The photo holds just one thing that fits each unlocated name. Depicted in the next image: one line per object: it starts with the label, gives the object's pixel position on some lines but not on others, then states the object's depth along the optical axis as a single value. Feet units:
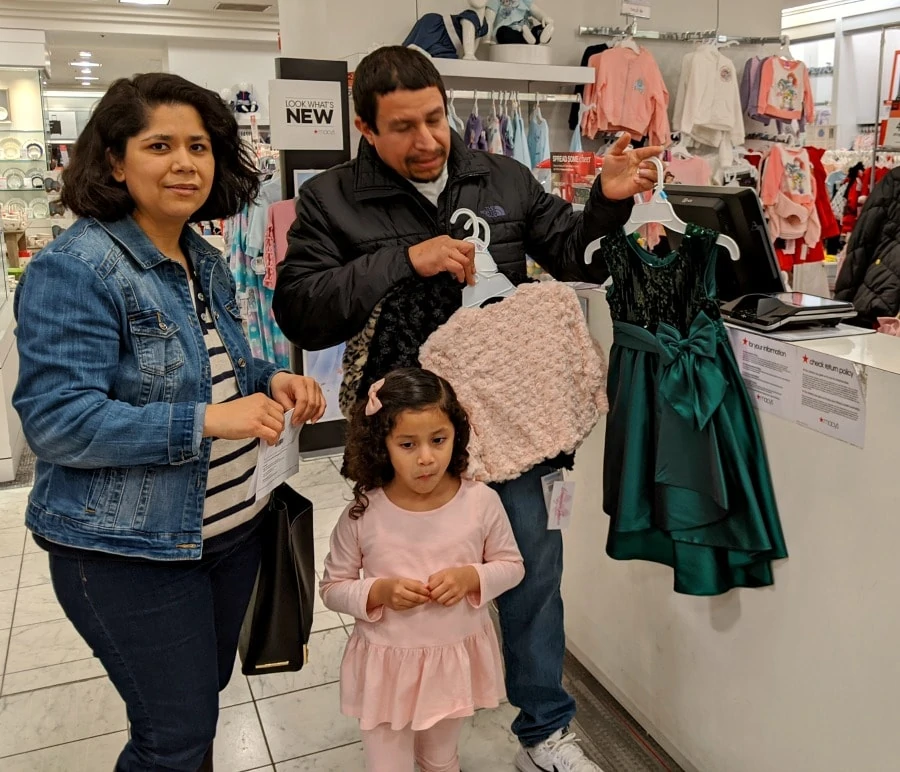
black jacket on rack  10.78
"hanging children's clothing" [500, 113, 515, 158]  14.94
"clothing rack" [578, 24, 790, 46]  16.51
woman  4.14
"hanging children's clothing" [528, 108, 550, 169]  15.26
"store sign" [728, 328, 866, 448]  5.09
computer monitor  6.24
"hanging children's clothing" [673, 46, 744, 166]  16.69
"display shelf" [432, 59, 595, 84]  13.94
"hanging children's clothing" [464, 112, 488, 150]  14.69
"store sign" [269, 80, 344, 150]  13.15
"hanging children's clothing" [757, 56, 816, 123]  17.37
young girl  5.51
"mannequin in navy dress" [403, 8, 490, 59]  13.97
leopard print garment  5.80
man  5.51
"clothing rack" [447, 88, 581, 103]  14.39
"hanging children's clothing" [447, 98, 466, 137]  13.68
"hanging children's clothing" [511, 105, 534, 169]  14.96
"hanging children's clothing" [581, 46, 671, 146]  15.67
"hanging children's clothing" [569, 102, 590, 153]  15.97
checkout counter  4.99
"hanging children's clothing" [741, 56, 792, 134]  17.52
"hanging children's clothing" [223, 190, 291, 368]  15.20
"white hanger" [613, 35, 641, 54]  16.06
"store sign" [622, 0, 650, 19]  15.42
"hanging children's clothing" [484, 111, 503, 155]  14.66
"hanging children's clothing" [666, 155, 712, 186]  16.12
